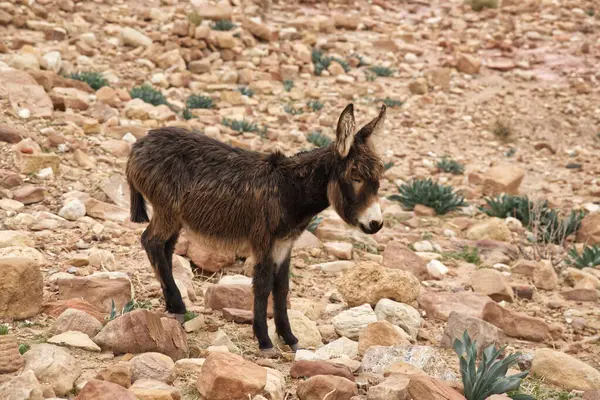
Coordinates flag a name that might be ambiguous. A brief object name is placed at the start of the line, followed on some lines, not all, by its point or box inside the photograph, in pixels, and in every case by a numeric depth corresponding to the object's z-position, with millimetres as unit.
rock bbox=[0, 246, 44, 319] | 4949
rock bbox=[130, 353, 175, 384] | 4379
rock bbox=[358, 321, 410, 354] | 5543
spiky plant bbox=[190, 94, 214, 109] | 12492
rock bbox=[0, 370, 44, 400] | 3712
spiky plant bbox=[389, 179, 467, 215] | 10305
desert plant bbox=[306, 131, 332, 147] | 11875
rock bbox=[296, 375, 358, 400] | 4395
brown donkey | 5039
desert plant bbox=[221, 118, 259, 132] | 11719
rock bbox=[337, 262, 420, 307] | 6477
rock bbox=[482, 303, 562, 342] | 6488
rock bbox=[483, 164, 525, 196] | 11305
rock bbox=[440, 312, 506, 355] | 5891
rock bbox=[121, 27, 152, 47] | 14055
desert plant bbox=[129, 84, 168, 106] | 11872
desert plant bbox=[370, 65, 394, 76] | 15312
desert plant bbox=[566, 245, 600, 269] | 8641
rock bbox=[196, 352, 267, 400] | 4176
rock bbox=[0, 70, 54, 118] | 9379
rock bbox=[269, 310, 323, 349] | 5727
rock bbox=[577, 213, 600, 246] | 9594
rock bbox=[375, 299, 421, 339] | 6160
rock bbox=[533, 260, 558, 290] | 7918
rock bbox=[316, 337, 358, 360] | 5420
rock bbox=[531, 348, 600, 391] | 5469
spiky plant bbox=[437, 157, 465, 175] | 12172
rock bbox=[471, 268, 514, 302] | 7375
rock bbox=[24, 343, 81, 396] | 4141
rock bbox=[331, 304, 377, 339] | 5910
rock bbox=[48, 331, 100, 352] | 4660
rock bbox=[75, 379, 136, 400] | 3707
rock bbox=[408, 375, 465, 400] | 4258
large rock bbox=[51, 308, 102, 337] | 4859
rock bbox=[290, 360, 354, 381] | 4777
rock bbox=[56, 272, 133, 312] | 5551
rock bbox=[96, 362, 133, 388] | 4152
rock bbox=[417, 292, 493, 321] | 6656
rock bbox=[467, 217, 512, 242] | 9352
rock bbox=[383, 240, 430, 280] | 7684
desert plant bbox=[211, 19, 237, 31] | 14750
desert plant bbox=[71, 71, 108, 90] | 11812
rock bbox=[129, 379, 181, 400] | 3975
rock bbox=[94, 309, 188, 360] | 4773
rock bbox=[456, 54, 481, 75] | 15875
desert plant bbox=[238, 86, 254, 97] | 13367
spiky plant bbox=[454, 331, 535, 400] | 4676
